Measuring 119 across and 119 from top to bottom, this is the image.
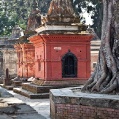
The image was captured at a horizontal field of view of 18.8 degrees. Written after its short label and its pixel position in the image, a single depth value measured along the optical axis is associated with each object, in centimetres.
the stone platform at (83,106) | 743
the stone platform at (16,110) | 844
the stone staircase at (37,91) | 1564
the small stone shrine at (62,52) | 1675
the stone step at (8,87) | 2282
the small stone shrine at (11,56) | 3222
